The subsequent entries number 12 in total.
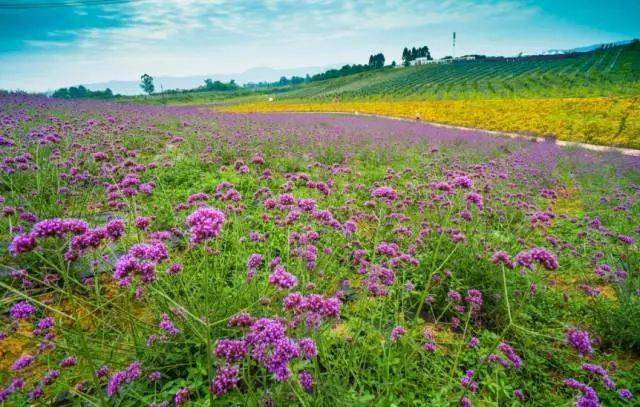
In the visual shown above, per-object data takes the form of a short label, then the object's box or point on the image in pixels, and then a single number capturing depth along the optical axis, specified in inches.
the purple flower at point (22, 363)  22.4
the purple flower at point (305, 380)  19.8
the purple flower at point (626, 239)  34.4
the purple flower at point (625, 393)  25.8
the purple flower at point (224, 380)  17.9
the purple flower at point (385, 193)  29.5
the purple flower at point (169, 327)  23.6
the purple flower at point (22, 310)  23.0
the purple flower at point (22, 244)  17.8
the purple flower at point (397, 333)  23.9
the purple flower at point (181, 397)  19.4
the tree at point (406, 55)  3428.5
